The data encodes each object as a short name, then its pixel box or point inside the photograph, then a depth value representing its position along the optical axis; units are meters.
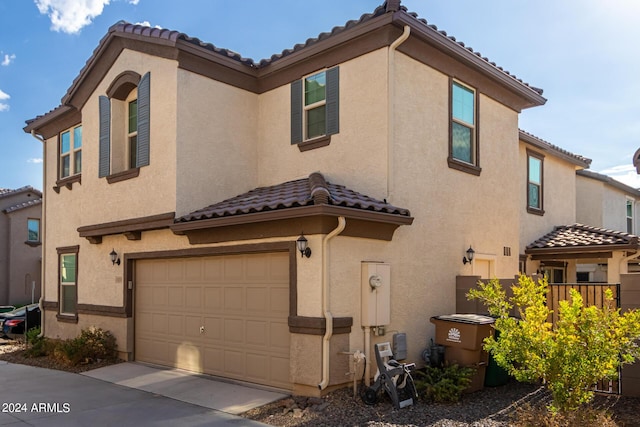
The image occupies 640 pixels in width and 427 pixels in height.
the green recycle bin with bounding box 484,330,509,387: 9.10
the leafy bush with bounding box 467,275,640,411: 6.09
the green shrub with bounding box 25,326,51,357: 13.59
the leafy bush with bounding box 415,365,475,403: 8.13
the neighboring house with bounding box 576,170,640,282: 17.80
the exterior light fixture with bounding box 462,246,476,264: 11.17
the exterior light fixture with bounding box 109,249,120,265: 12.52
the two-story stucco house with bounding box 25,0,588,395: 8.82
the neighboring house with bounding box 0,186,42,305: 26.70
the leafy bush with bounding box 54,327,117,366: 11.91
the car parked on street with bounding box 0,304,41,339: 17.08
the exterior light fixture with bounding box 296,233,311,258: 8.49
